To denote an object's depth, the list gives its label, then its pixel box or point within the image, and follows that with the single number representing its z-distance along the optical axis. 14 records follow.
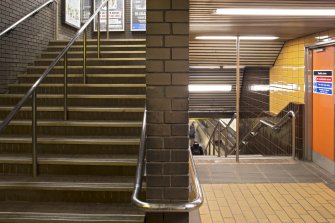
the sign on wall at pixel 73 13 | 9.39
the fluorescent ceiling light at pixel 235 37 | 8.02
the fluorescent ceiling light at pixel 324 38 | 6.67
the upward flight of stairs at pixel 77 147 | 3.85
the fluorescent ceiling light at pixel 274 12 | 4.92
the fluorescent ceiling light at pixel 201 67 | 11.24
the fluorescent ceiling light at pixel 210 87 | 11.90
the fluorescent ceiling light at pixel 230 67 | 11.17
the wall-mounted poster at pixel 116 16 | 11.84
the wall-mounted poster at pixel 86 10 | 10.96
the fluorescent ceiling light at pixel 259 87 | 10.82
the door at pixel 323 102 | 6.73
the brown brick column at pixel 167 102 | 3.21
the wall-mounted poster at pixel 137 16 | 11.84
